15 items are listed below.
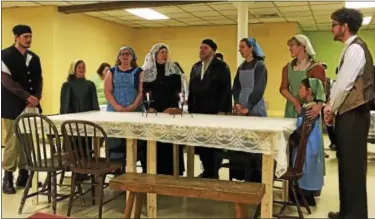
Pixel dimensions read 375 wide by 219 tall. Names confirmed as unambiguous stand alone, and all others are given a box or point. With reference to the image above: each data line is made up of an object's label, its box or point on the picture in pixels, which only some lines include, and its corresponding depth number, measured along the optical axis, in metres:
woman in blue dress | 3.88
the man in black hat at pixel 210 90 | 3.92
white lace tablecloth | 2.72
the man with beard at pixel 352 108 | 2.81
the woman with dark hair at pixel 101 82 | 6.13
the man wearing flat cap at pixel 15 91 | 3.82
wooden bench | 2.58
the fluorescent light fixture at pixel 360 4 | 6.61
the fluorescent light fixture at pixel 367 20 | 8.10
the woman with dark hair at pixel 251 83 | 3.73
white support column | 6.34
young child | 3.50
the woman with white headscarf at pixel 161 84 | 3.86
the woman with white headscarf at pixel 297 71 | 3.64
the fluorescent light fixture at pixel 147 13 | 7.31
